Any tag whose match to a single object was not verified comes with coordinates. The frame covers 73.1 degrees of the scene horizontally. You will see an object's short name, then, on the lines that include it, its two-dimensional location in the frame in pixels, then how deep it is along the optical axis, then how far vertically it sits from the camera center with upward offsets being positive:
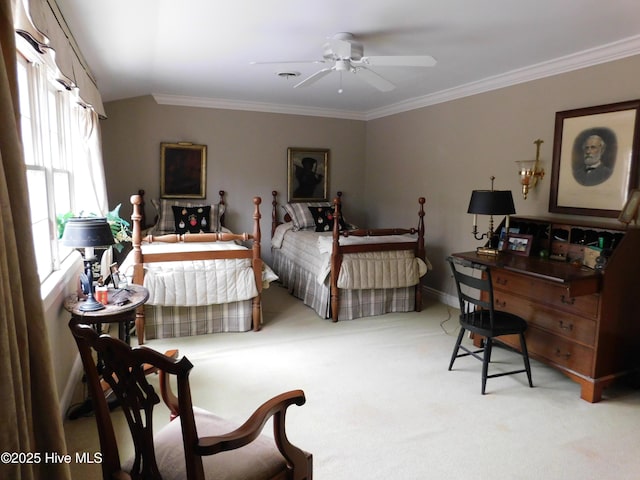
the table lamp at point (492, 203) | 3.30 -0.14
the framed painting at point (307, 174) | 6.11 +0.15
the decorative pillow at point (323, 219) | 5.59 -0.45
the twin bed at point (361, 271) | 4.27 -0.88
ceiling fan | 2.84 +0.87
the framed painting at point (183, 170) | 5.46 +0.17
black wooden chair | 2.89 -0.95
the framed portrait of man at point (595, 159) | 3.15 +0.21
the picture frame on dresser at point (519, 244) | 3.41 -0.47
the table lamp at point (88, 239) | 2.39 -0.31
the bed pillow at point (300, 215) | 5.65 -0.41
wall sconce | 3.83 +0.12
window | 2.41 +0.20
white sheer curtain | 3.74 +0.14
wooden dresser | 2.77 -0.80
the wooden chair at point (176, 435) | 1.21 -0.77
